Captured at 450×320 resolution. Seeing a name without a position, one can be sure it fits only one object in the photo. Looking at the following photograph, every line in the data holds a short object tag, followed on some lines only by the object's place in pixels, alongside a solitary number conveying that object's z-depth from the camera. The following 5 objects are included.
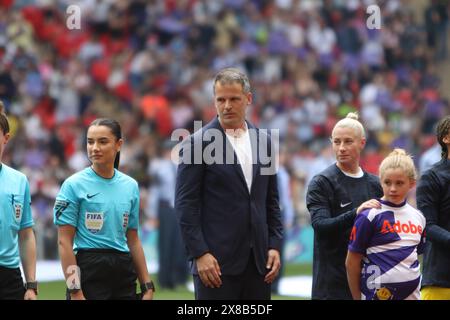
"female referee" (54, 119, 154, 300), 14.30
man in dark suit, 14.19
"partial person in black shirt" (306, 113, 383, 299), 14.83
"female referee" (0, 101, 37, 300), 13.87
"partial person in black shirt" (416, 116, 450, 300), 14.99
